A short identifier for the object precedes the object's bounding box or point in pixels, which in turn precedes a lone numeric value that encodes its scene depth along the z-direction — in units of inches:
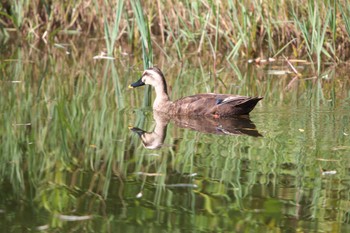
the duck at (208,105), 772.0
